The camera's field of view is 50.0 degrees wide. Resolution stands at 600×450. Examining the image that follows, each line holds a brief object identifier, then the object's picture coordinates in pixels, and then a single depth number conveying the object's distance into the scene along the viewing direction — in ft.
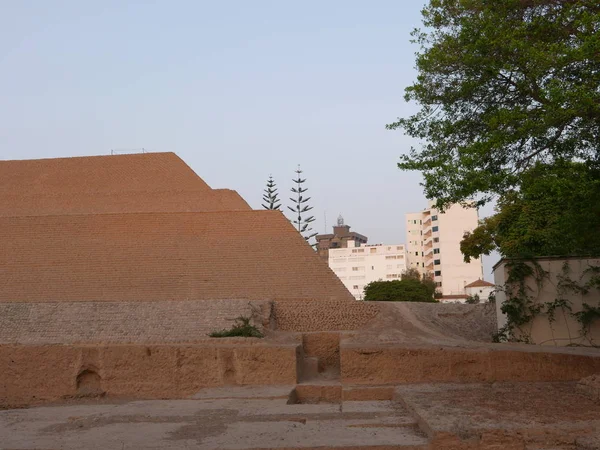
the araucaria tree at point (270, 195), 162.98
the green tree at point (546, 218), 27.63
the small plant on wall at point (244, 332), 46.85
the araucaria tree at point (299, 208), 165.78
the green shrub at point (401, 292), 109.60
